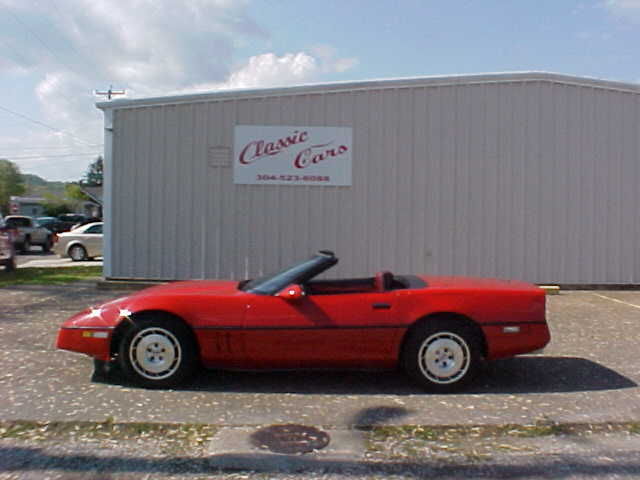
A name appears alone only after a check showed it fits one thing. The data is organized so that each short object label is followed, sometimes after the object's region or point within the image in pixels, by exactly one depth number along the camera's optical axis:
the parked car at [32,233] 28.66
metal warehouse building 11.84
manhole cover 4.21
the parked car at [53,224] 41.57
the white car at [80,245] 21.83
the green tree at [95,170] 88.94
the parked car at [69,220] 42.78
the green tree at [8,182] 83.99
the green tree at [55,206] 82.00
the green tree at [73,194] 94.26
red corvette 5.32
